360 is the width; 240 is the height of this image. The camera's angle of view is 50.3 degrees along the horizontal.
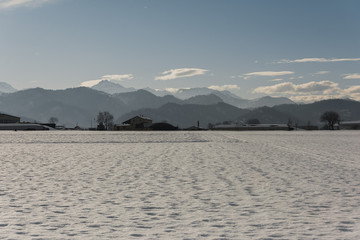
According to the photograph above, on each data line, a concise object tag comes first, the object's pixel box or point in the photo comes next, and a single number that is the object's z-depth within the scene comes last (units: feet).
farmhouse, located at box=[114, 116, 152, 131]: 540.93
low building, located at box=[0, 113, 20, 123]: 533.55
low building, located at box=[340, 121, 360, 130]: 616.06
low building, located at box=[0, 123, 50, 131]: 453.17
